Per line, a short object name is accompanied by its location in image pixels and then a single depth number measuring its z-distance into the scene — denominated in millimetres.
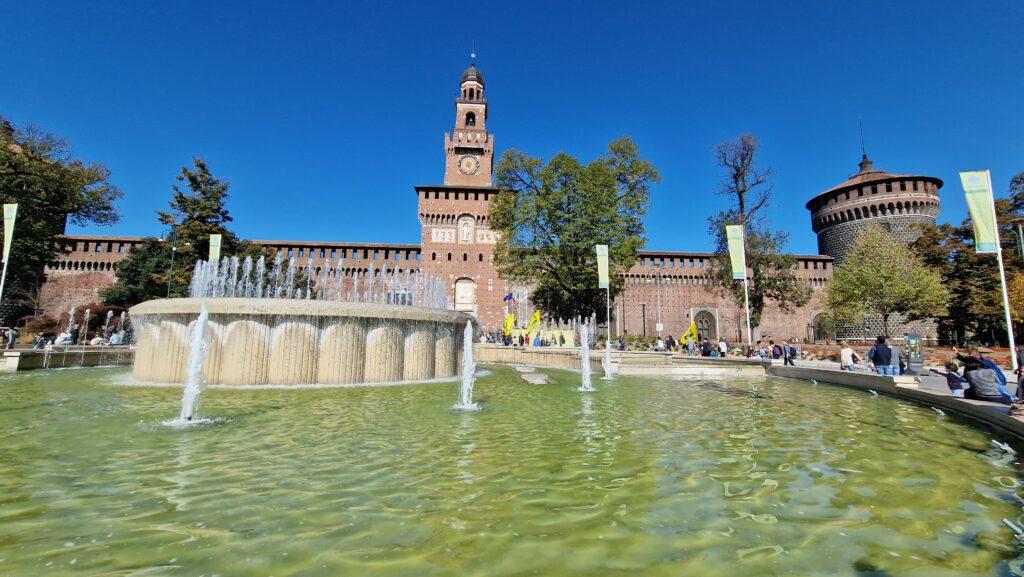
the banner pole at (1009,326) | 10195
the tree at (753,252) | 26281
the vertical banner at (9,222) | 16028
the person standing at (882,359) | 11055
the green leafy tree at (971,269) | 25453
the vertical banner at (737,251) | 18859
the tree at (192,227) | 26922
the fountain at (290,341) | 7785
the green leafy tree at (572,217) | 24719
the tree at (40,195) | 23875
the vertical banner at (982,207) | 10188
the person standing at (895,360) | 11086
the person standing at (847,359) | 13059
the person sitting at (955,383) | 7223
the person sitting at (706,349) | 19969
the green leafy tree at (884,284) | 25295
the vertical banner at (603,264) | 19828
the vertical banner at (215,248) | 24178
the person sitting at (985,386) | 6113
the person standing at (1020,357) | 11375
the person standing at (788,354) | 15489
